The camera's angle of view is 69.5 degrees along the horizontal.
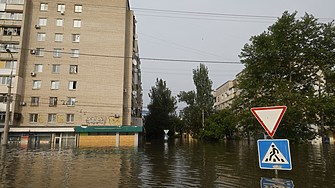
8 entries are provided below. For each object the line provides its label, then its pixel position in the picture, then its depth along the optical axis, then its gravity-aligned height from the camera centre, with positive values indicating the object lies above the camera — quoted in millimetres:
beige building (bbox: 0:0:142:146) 36281 +8307
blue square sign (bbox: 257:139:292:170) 5625 -681
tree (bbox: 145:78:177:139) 60312 +3610
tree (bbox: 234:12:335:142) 16516 +4452
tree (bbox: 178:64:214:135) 56094 +5878
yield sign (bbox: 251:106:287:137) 5902 +234
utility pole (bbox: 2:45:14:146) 25236 -411
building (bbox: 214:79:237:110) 67438 +9610
